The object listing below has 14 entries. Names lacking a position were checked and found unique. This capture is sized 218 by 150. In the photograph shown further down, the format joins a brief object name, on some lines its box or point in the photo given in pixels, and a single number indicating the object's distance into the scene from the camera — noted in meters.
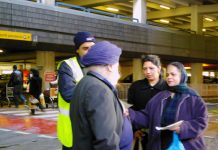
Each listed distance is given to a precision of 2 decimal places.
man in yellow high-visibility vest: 3.23
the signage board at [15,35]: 14.72
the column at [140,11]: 22.91
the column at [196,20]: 27.77
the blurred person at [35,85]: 14.09
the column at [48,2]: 16.70
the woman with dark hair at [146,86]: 4.06
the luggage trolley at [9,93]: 17.31
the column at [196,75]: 28.33
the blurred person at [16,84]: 16.75
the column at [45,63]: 18.57
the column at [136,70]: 23.94
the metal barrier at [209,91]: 26.47
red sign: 17.70
